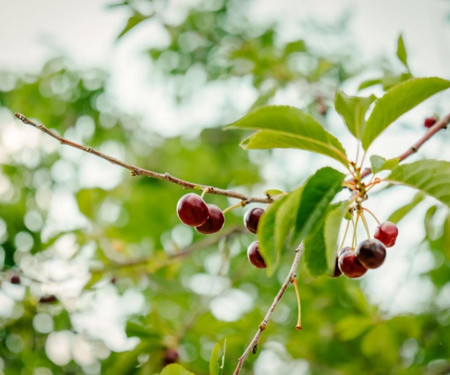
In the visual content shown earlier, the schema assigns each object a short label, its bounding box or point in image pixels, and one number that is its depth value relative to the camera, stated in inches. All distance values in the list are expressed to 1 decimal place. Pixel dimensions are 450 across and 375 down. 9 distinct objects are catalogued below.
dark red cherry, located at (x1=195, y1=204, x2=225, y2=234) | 28.7
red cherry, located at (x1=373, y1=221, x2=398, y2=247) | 28.7
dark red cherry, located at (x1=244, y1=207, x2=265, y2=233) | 28.8
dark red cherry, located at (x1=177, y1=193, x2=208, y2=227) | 28.1
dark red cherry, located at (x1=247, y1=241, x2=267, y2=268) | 28.7
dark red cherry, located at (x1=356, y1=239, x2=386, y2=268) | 26.9
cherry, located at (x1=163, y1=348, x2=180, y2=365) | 39.4
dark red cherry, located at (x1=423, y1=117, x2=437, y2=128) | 35.6
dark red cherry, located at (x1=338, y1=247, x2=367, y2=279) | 27.7
